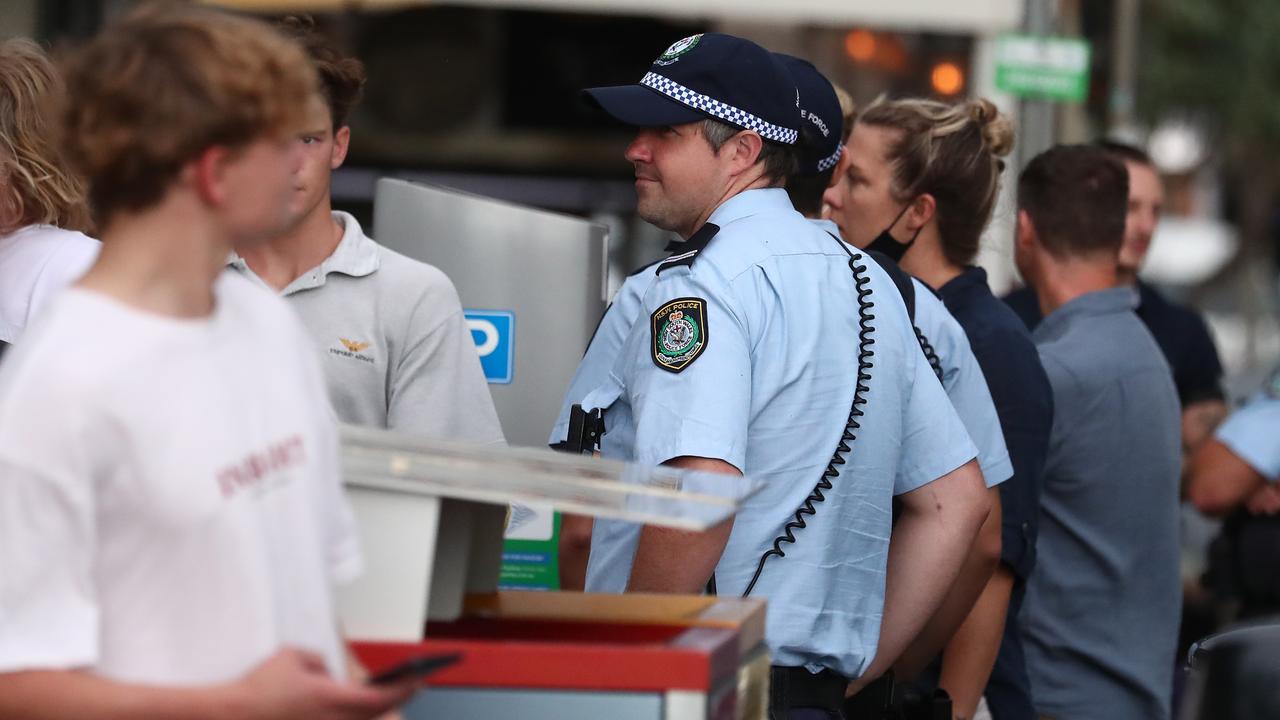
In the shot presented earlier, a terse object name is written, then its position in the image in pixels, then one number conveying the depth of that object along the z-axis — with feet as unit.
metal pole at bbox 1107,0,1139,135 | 86.22
